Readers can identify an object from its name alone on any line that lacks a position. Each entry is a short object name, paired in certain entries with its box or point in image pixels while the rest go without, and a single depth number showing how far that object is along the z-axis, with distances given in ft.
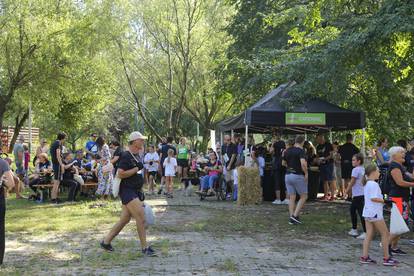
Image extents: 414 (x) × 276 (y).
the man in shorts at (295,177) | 37.04
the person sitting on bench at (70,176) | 50.52
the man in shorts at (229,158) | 52.60
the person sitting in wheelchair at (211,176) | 53.62
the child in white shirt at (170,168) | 57.26
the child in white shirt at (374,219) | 24.66
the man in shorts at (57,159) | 48.47
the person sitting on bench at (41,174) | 51.31
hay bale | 48.67
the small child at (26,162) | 67.31
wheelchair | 54.03
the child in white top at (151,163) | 59.41
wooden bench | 50.80
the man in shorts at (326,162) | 51.80
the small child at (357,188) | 31.76
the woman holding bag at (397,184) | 26.63
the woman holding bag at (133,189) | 25.79
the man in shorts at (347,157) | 50.14
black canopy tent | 46.98
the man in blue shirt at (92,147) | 58.09
